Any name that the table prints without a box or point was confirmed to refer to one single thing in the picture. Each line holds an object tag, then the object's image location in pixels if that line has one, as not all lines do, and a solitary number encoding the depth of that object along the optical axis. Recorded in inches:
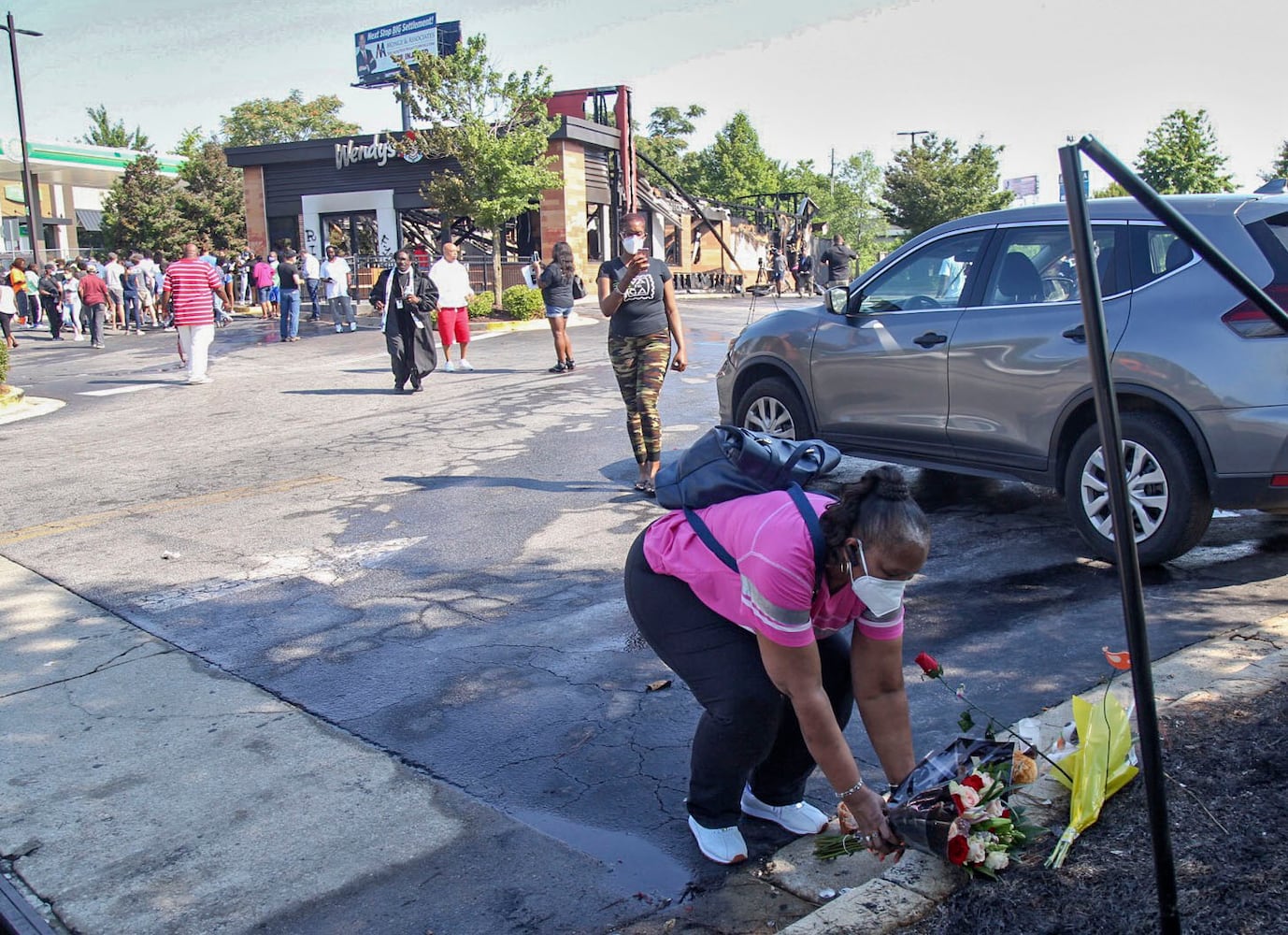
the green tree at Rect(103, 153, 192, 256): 1605.6
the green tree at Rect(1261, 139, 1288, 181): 1277.1
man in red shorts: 579.5
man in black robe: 516.1
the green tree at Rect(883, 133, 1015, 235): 1875.0
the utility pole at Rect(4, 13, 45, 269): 1127.0
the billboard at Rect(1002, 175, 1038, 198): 2084.9
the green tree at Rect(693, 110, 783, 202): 2012.8
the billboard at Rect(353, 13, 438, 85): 1588.3
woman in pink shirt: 108.8
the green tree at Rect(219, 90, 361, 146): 2608.3
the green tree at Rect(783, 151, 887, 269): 2492.3
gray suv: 207.3
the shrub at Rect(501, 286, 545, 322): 884.0
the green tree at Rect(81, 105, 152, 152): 2672.2
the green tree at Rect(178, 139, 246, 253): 1674.5
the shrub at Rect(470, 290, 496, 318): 904.9
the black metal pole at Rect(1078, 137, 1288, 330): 84.2
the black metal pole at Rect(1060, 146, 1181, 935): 80.7
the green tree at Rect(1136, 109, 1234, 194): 1222.3
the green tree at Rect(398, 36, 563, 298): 957.8
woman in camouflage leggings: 301.4
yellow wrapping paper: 122.4
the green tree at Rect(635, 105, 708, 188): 2146.9
